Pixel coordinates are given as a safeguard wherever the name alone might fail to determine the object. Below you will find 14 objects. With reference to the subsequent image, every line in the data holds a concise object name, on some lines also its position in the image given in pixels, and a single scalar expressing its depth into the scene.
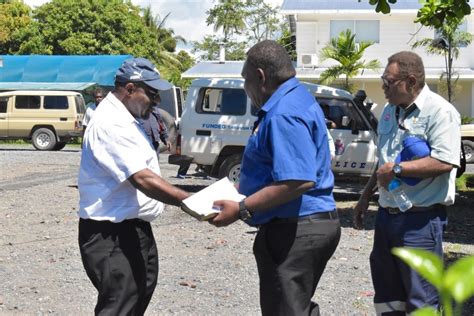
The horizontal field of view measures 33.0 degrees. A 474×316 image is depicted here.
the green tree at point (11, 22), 46.62
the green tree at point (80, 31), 44.69
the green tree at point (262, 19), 53.06
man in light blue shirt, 4.07
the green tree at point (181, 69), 39.88
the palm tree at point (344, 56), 29.02
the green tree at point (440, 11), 8.35
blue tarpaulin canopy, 33.62
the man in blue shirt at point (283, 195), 3.36
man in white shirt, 3.73
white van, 13.48
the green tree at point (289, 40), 43.56
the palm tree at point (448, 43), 27.54
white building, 31.73
